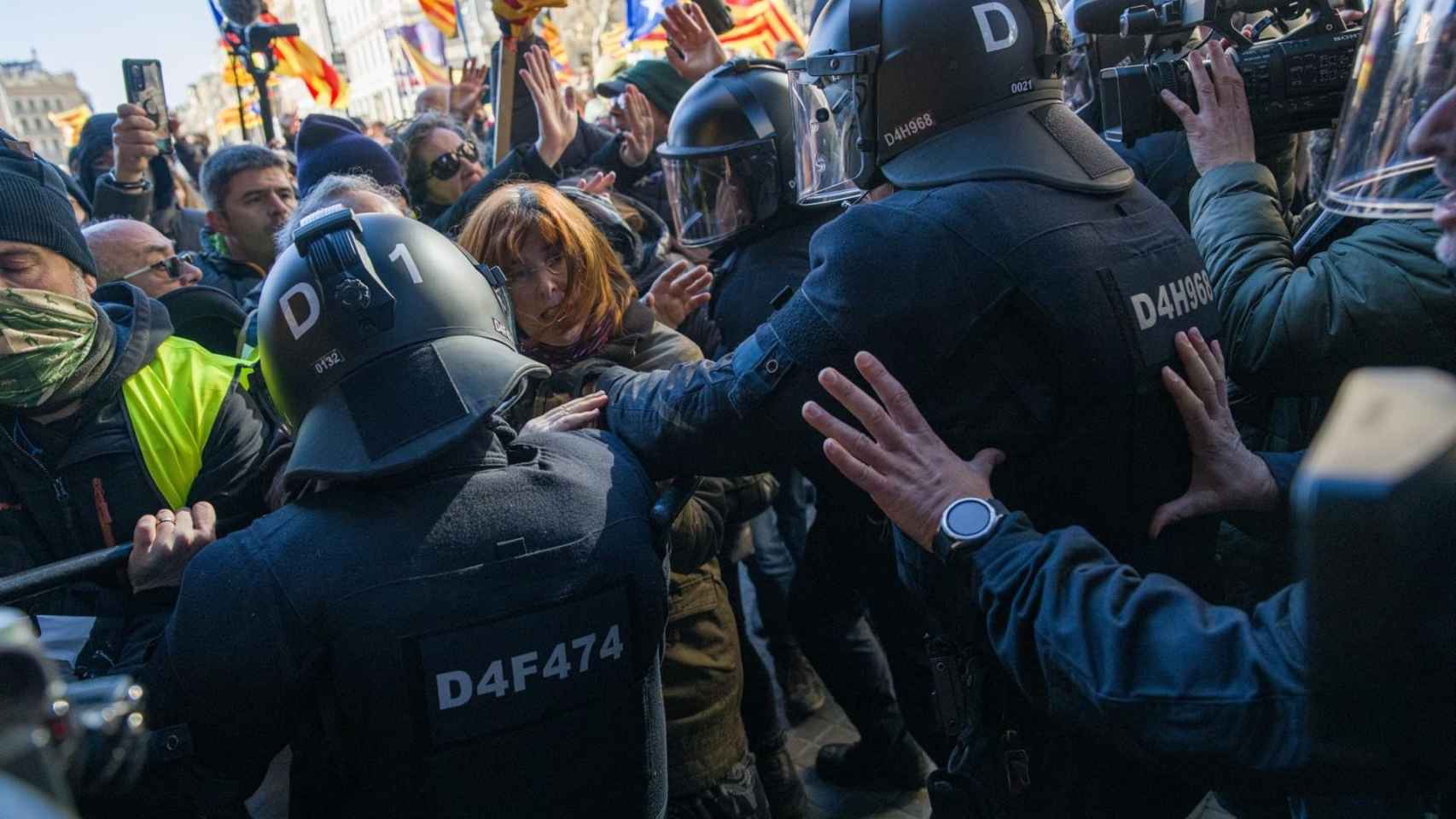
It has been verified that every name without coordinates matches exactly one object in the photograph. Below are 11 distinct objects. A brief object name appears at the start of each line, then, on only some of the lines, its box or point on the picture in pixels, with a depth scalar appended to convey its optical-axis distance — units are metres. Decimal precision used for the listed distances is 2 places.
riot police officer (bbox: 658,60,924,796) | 2.99
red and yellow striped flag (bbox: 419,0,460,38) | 11.62
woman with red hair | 2.44
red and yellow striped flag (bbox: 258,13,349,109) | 10.98
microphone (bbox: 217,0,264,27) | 6.26
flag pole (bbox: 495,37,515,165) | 4.19
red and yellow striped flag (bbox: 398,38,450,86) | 12.20
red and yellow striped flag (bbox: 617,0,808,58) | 8.55
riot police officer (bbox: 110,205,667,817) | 1.45
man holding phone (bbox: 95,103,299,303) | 4.21
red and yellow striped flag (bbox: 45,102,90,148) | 13.97
